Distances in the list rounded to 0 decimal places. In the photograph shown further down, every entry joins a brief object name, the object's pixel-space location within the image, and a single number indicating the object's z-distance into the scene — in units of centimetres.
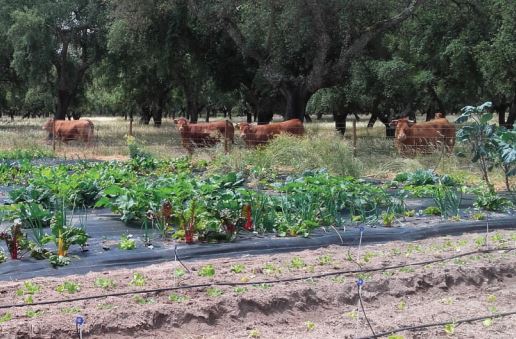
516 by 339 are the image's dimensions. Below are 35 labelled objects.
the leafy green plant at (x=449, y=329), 479
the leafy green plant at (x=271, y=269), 597
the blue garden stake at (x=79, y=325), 395
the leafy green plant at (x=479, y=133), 972
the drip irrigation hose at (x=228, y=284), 486
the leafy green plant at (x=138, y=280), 539
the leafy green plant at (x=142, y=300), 499
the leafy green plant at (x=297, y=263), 616
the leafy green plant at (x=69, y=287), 518
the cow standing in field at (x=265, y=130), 1951
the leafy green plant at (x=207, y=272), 577
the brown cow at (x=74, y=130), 2328
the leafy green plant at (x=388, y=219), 813
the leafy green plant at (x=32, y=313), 463
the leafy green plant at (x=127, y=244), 668
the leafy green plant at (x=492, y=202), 936
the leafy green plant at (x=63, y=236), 623
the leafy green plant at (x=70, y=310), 468
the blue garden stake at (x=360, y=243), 659
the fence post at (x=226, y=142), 1661
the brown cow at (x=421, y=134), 1884
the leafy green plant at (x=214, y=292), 521
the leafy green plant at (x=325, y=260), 633
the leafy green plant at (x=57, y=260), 600
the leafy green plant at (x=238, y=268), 596
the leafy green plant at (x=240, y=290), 532
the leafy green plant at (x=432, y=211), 907
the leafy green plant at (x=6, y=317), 452
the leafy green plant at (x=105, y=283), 533
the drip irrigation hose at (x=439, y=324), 466
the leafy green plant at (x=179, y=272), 569
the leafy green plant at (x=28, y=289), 511
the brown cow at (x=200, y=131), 2002
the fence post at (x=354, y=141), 1635
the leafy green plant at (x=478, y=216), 877
